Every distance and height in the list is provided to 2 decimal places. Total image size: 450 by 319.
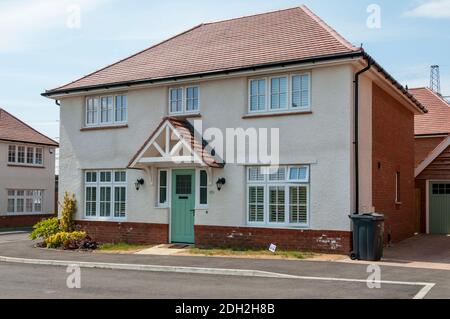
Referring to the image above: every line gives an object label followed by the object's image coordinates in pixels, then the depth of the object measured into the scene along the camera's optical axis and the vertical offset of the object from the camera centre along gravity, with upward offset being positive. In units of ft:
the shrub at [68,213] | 63.72 -3.64
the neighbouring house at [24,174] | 103.86 +1.23
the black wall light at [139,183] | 58.76 -0.22
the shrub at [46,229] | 62.80 -5.37
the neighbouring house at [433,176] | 73.97 +0.82
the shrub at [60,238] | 58.34 -5.95
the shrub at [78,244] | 57.17 -6.42
